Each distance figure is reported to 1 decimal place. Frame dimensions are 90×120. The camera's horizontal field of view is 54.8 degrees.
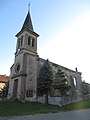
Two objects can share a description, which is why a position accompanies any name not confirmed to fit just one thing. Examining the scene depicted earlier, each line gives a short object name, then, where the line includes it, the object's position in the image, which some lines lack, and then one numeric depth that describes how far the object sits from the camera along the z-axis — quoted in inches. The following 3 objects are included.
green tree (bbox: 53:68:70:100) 658.8
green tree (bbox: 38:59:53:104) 631.8
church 658.3
